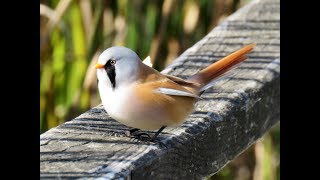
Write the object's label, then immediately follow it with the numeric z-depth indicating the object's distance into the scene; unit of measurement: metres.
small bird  4.22
